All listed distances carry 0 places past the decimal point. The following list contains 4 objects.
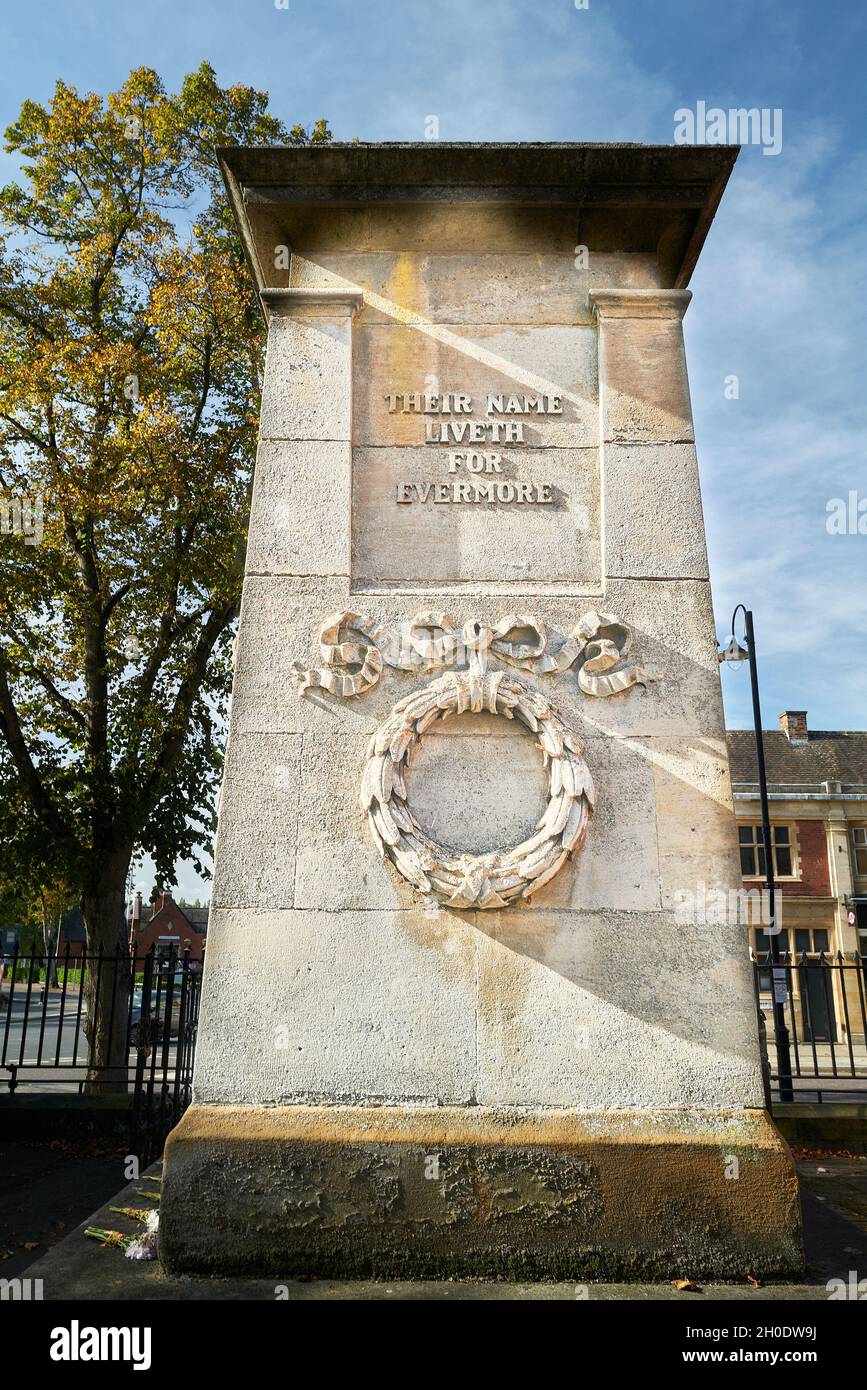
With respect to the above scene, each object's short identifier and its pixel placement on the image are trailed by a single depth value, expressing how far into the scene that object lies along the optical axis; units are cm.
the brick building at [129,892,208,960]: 7056
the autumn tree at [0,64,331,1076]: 1303
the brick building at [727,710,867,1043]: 3675
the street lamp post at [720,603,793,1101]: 1161
